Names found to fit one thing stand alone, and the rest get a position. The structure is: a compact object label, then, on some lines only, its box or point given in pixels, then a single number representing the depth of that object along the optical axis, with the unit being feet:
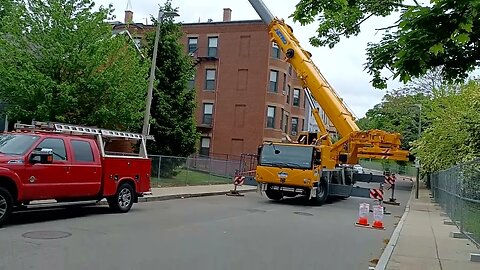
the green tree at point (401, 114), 183.65
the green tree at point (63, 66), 63.46
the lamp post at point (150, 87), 61.31
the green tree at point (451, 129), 68.44
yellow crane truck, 66.39
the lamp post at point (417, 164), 98.57
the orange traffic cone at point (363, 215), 49.39
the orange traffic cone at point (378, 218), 48.44
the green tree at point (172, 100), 92.58
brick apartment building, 138.92
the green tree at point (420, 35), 20.07
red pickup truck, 34.96
